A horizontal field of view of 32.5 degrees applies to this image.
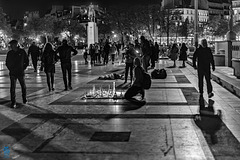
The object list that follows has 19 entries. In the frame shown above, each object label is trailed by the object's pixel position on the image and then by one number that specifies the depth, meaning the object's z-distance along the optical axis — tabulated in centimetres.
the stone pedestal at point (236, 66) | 1593
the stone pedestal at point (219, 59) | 2497
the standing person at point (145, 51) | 1863
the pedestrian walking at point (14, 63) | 1052
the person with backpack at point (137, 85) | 1129
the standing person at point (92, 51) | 2972
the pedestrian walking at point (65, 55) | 1374
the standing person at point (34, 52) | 2303
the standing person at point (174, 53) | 2656
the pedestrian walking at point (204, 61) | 1183
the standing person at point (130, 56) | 1506
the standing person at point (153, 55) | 2517
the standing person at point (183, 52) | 2669
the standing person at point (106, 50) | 2890
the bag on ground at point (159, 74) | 1792
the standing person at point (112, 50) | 3047
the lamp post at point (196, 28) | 3355
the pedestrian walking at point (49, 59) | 1373
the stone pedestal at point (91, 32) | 5903
